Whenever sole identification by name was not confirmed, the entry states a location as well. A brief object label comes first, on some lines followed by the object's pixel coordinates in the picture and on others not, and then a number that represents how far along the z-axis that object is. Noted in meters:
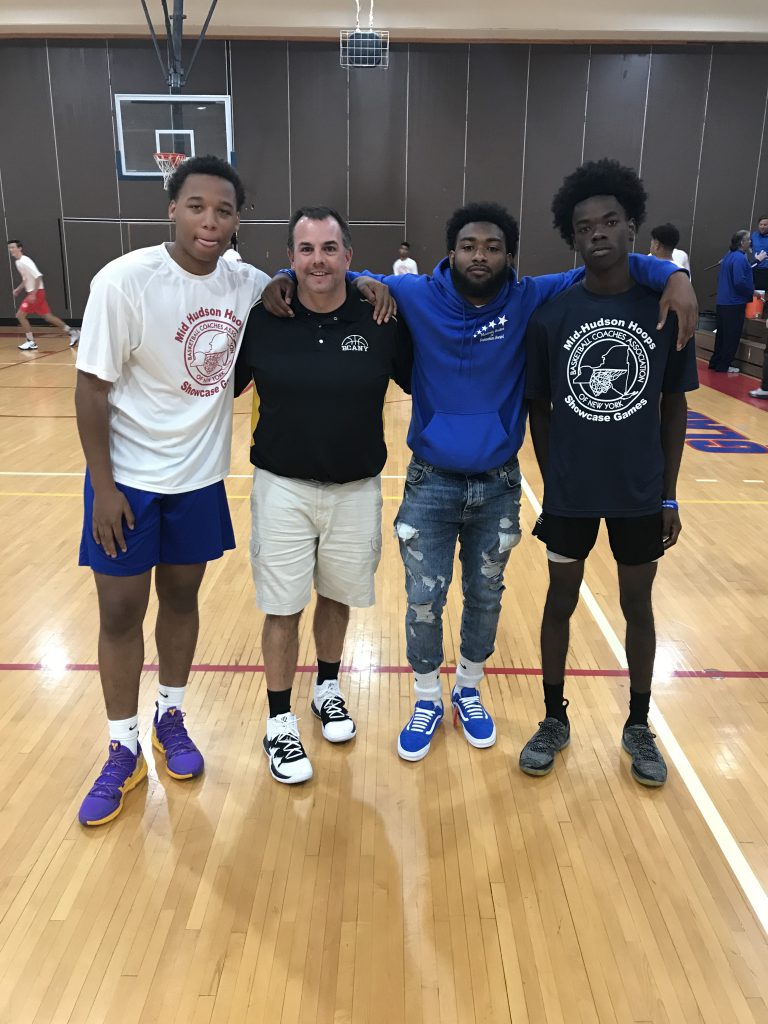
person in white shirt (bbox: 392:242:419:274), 13.12
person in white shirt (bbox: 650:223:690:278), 6.90
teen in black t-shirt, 2.14
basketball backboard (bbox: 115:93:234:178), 11.75
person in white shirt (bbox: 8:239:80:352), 11.66
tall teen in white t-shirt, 2.04
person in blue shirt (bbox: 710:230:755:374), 10.06
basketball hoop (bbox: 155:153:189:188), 11.62
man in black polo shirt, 2.19
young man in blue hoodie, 2.22
